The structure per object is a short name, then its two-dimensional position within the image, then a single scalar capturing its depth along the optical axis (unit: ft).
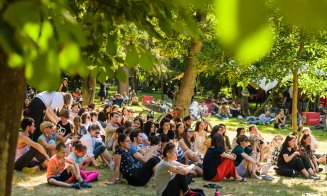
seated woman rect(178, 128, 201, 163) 34.99
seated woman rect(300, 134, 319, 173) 37.14
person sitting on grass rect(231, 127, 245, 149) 37.37
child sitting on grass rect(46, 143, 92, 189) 28.12
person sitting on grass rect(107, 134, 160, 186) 28.99
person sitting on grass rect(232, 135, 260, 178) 33.60
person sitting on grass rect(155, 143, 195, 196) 25.52
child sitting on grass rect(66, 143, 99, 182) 29.12
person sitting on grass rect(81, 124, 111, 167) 32.86
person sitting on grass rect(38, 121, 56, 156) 31.45
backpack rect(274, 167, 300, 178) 35.27
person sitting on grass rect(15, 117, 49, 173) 29.94
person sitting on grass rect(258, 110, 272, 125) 77.88
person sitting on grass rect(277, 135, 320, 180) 35.19
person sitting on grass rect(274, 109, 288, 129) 73.36
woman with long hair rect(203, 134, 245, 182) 31.91
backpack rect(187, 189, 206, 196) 25.54
